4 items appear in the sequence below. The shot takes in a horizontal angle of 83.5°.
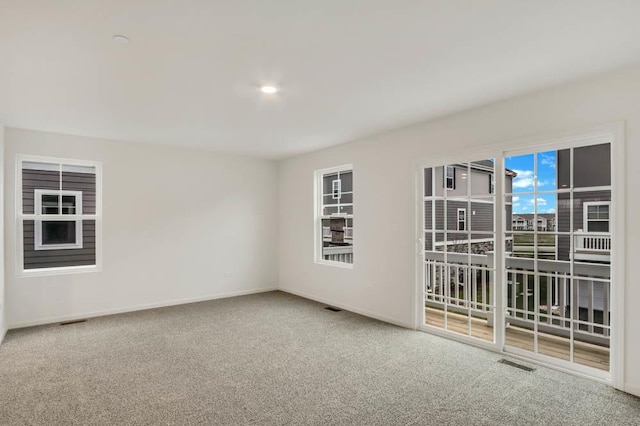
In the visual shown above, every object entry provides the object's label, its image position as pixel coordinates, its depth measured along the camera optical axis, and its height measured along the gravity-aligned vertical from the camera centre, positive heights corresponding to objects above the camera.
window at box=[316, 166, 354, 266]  5.86 -0.07
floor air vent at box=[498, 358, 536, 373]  3.29 -1.44
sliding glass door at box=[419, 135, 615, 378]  3.25 -0.41
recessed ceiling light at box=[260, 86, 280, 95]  3.26 +1.14
